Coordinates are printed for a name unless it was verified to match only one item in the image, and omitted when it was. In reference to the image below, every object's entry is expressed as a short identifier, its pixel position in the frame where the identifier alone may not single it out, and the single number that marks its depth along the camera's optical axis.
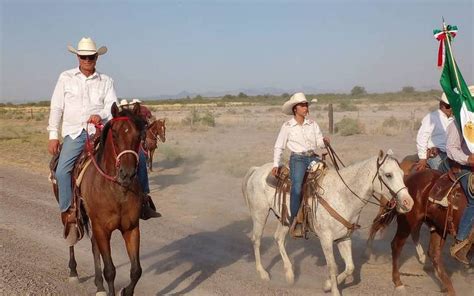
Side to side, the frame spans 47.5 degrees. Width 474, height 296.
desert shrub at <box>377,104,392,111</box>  55.48
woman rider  7.79
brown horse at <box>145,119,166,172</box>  18.36
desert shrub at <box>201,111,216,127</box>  39.89
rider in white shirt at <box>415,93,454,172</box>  8.92
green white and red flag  7.09
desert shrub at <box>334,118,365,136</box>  28.25
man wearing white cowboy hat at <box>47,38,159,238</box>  7.04
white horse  6.64
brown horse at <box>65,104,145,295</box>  6.06
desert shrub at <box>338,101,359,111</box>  57.09
